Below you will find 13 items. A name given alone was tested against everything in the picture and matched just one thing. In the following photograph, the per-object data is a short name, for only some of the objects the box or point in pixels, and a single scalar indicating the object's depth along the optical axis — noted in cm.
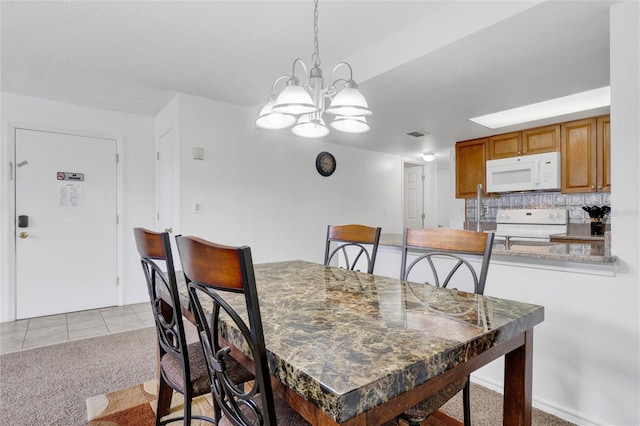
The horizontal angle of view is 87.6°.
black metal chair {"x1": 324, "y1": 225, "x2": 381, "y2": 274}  183
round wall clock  440
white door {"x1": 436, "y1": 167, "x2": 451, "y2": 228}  668
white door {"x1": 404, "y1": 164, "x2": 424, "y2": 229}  648
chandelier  138
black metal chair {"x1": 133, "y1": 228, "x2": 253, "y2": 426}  113
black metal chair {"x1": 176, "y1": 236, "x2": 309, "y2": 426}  70
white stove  369
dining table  61
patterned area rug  168
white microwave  354
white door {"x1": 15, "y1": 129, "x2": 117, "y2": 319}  328
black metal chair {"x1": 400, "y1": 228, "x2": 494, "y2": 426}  109
